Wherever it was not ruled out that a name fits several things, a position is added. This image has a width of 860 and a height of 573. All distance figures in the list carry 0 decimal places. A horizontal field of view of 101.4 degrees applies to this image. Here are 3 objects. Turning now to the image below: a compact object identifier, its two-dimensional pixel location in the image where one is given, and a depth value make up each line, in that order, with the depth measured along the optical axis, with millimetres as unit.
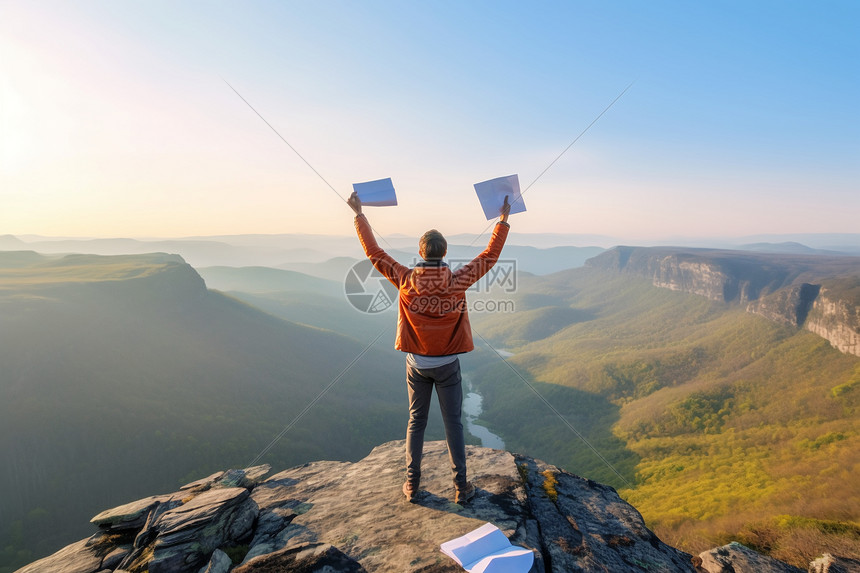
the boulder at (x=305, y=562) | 4695
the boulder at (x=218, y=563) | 5207
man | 5707
